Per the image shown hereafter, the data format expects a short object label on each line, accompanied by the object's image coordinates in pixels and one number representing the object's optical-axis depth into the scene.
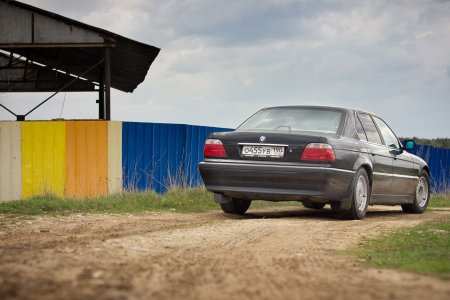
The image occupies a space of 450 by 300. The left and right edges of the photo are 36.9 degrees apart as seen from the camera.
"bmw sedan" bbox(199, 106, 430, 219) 8.87
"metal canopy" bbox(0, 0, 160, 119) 16.67
